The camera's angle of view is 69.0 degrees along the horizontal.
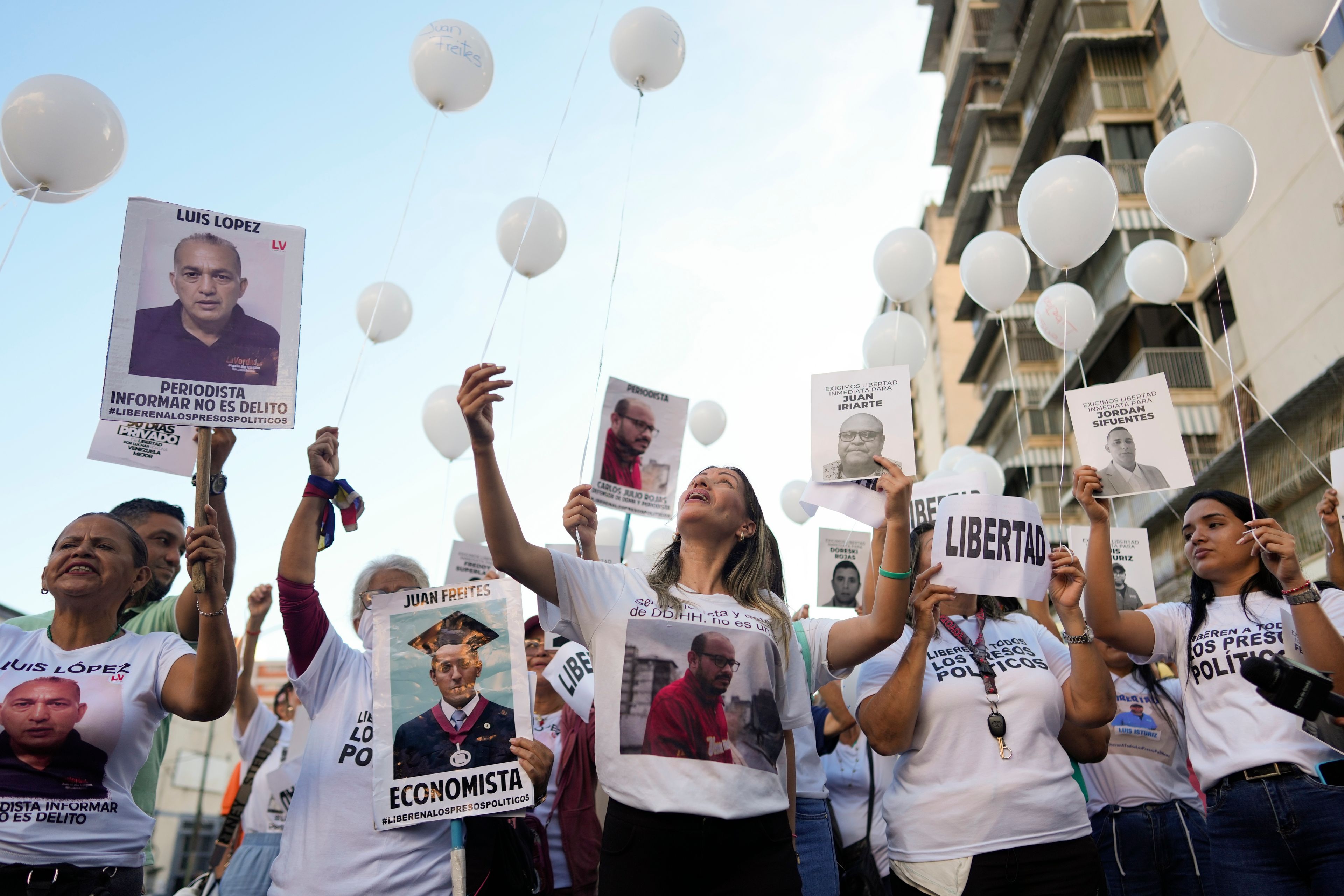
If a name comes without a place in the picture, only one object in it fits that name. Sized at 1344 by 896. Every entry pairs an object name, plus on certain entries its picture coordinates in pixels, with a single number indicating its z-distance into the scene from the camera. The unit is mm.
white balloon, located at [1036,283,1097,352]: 7969
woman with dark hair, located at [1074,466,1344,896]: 3223
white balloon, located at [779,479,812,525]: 11242
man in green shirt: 3443
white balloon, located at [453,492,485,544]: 9258
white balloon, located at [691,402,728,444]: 11188
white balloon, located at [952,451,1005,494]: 8086
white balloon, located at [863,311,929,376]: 8117
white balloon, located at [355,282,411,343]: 8211
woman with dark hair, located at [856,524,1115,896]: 3098
